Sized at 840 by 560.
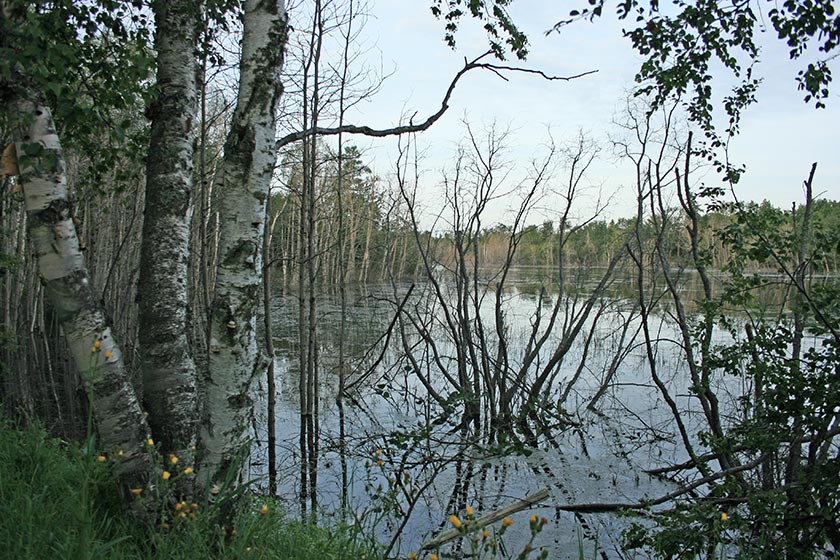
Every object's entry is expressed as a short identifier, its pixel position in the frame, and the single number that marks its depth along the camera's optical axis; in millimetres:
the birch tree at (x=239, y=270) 2695
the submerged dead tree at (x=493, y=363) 6672
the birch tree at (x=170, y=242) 2824
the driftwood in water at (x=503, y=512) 3643
